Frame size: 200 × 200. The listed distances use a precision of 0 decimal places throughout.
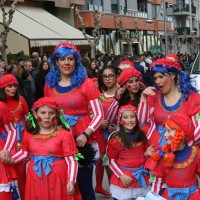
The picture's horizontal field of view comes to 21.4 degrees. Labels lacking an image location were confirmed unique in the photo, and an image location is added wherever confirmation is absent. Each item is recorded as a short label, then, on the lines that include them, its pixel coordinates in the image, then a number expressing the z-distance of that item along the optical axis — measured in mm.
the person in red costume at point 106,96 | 6668
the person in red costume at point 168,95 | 4984
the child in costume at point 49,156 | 4734
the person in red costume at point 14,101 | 6527
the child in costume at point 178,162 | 4355
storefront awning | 22000
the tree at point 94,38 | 25369
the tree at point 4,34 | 15898
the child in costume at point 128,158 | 5426
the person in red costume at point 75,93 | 5211
